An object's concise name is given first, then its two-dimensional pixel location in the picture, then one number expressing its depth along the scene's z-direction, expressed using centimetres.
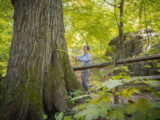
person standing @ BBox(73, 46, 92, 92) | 342
